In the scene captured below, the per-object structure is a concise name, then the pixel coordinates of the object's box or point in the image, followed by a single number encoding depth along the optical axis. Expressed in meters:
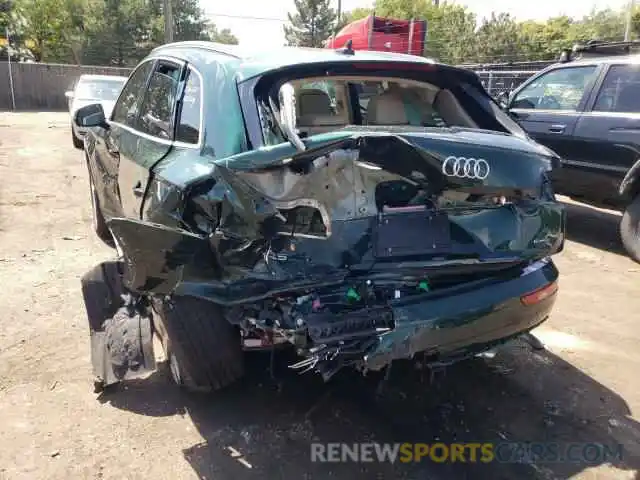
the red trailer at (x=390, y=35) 14.80
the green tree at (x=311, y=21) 53.84
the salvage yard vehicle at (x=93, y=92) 12.06
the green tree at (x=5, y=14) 33.50
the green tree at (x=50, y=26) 38.41
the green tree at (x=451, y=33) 41.38
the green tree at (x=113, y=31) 38.19
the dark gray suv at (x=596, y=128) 5.82
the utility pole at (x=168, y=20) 23.77
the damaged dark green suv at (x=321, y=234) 2.42
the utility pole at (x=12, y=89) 25.92
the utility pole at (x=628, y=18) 30.15
